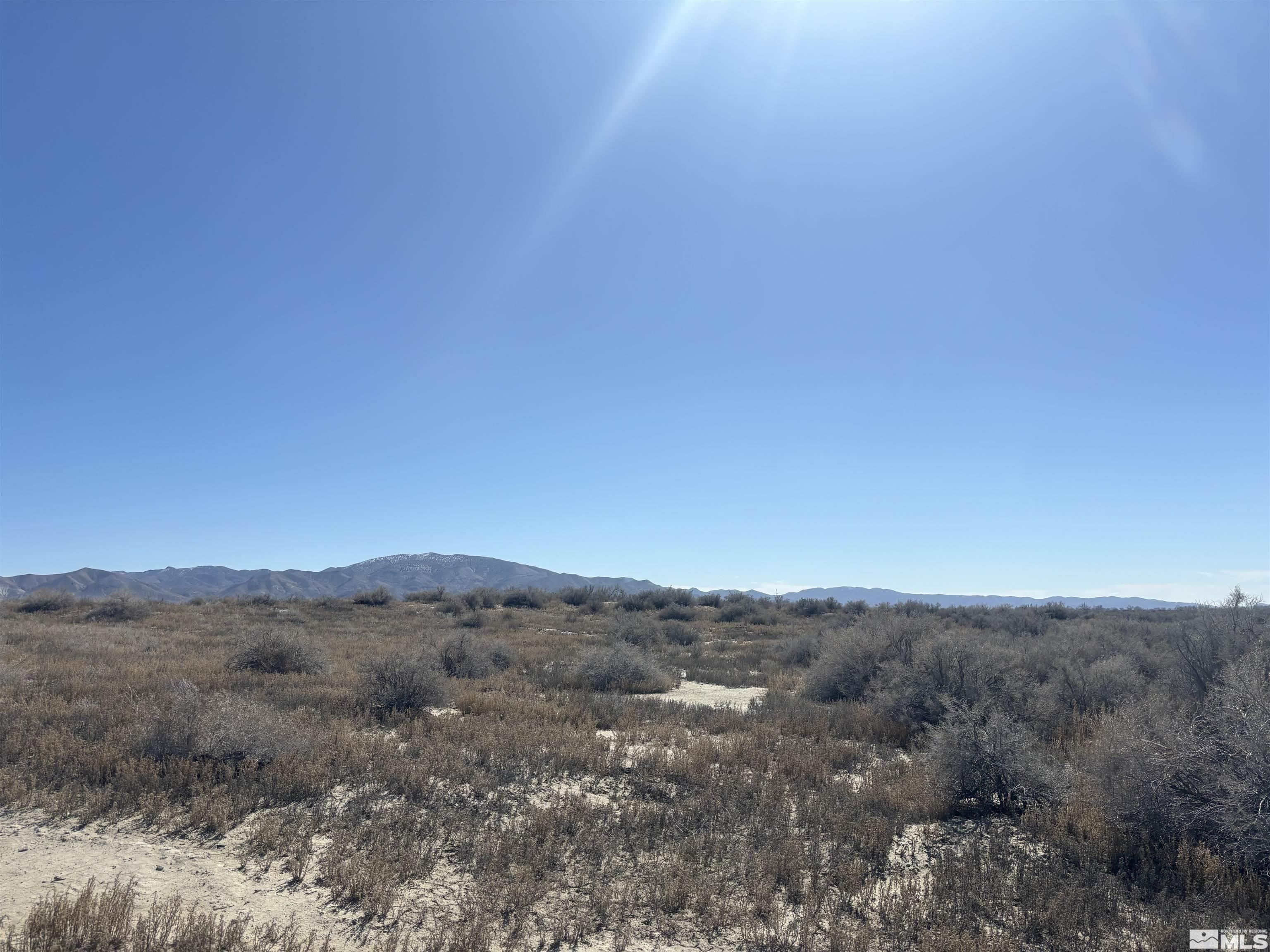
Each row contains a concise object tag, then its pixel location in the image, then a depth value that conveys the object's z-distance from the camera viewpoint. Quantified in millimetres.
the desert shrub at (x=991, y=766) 7117
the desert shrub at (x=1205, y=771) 5242
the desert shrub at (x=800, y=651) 20266
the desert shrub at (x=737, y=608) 36438
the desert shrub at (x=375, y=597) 37156
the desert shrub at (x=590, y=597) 38750
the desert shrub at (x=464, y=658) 15195
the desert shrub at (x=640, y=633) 24469
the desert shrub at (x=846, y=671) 14047
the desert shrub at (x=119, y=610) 27578
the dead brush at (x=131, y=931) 3965
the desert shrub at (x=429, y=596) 39688
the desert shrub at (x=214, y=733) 7277
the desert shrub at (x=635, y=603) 38750
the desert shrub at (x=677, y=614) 34969
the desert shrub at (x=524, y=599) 39750
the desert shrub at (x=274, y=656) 14586
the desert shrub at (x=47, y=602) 29922
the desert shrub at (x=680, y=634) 26250
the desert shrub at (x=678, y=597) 39756
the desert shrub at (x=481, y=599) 38344
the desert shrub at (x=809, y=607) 38156
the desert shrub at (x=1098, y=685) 11664
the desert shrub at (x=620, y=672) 14812
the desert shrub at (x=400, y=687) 11016
